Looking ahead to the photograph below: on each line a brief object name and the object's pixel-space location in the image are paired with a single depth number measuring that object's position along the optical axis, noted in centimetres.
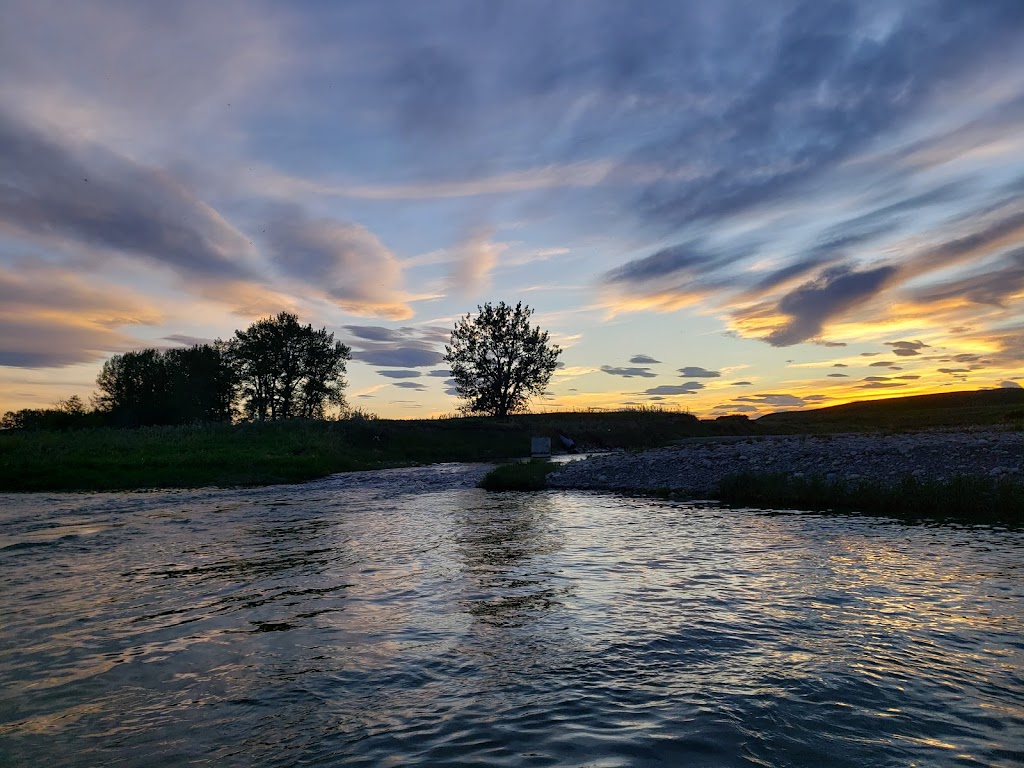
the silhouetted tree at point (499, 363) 8506
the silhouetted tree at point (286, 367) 8744
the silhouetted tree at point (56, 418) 8281
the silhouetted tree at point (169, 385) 9444
